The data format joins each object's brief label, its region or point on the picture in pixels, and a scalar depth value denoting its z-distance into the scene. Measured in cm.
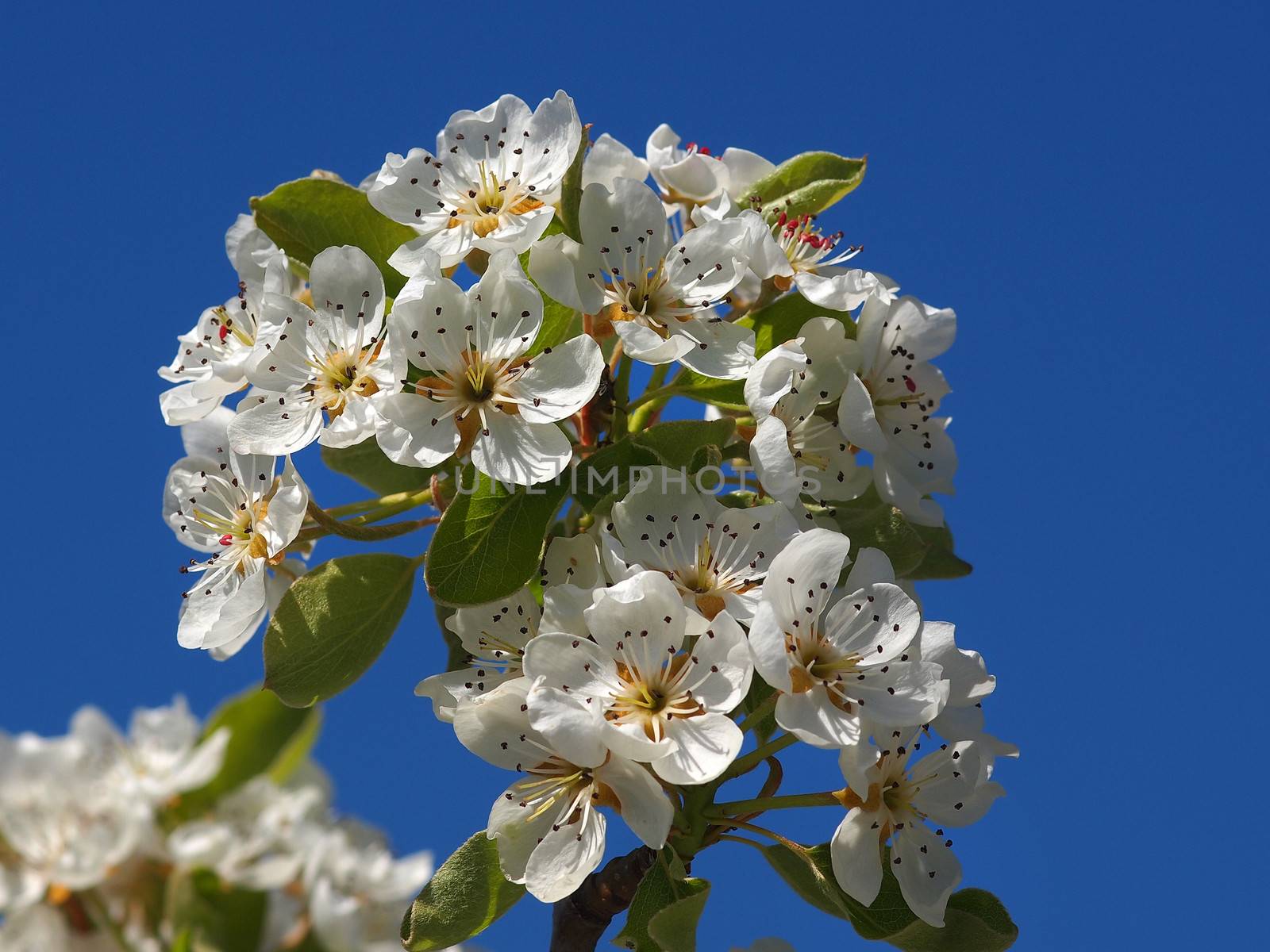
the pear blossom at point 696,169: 64
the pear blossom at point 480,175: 62
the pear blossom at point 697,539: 61
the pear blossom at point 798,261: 63
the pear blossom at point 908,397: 63
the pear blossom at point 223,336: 63
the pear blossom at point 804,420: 61
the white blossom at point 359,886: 58
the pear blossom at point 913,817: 61
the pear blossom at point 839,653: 60
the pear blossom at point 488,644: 61
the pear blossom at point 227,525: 62
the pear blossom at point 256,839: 58
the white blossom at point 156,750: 59
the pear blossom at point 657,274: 62
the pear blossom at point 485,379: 61
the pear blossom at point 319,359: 62
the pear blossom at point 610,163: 64
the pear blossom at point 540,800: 60
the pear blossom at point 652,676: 60
